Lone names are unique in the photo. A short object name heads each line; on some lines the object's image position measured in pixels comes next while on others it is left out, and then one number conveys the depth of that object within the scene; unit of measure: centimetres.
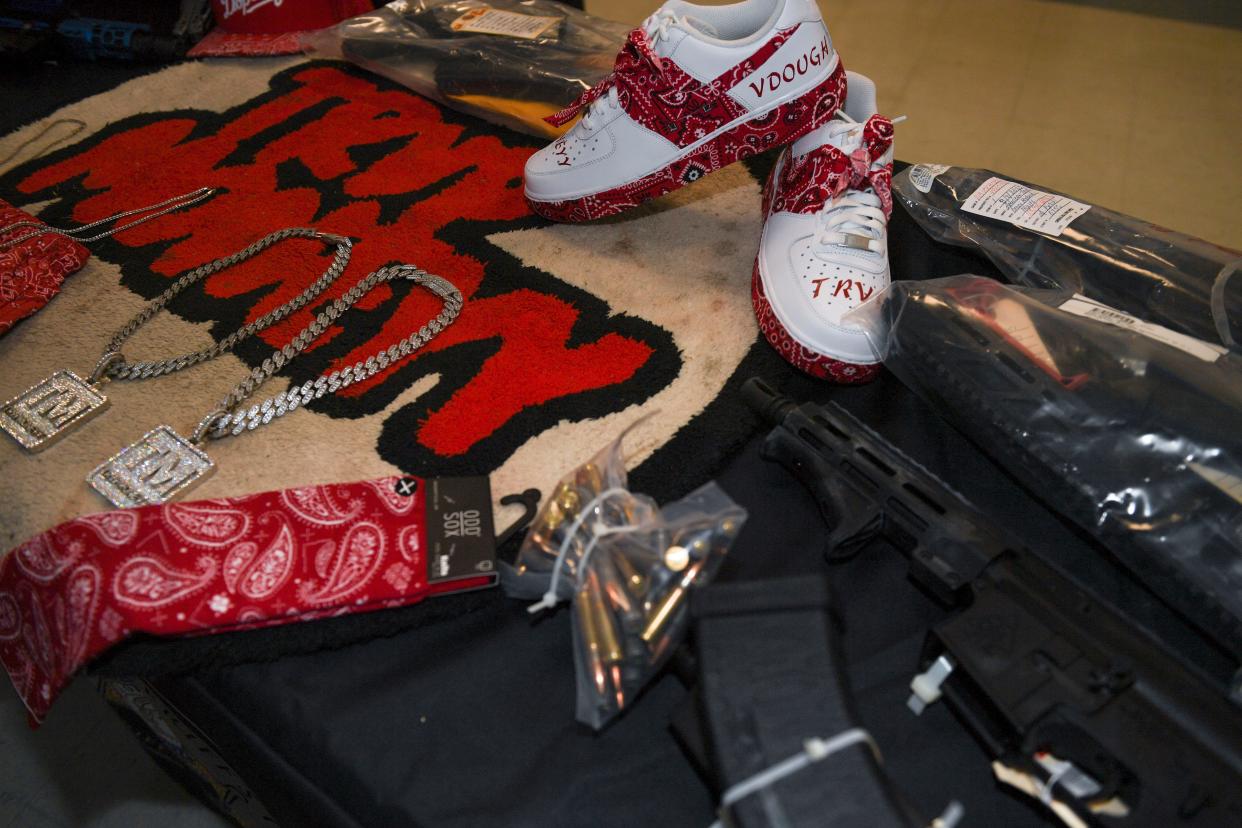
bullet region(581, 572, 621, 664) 63
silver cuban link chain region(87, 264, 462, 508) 82
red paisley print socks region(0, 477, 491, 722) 68
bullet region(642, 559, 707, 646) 63
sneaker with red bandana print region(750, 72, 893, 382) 87
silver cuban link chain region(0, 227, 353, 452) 89
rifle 55
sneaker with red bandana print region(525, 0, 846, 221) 94
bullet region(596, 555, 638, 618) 64
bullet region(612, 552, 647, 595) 65
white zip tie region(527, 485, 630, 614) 67
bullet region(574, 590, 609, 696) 63
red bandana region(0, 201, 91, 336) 100
